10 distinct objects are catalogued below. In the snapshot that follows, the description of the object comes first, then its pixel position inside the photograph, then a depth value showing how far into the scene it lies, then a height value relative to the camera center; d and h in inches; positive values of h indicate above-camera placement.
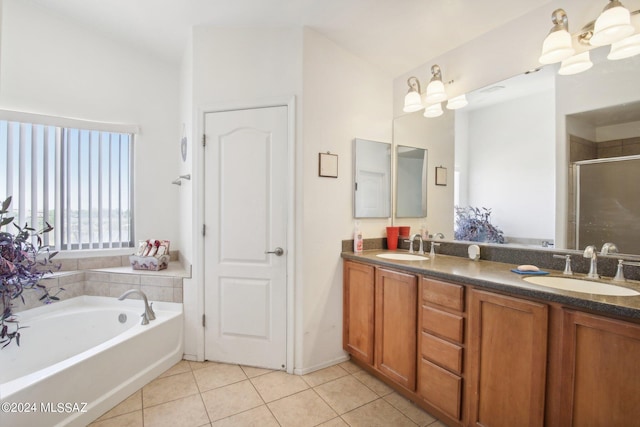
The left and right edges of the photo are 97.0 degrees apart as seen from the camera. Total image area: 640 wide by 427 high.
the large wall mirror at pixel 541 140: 58.2 +17.9
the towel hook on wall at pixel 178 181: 98.5 +10.9
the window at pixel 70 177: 92.5 +10.6
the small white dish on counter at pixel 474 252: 77.8 -11.0
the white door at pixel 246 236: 86.4 -8.3
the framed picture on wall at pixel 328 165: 88.0 +14.4
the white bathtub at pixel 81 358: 55.0 -38.5
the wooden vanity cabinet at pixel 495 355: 40.2 -26.0
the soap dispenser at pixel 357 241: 94.3 -10.0
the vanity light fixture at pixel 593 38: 54.3 +36.1
